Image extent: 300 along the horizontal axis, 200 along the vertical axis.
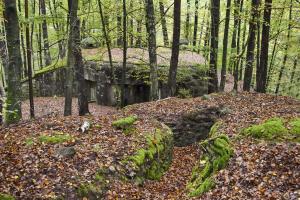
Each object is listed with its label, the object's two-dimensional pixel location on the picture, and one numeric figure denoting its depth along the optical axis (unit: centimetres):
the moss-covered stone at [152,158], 946
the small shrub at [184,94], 2041
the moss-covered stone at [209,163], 833
